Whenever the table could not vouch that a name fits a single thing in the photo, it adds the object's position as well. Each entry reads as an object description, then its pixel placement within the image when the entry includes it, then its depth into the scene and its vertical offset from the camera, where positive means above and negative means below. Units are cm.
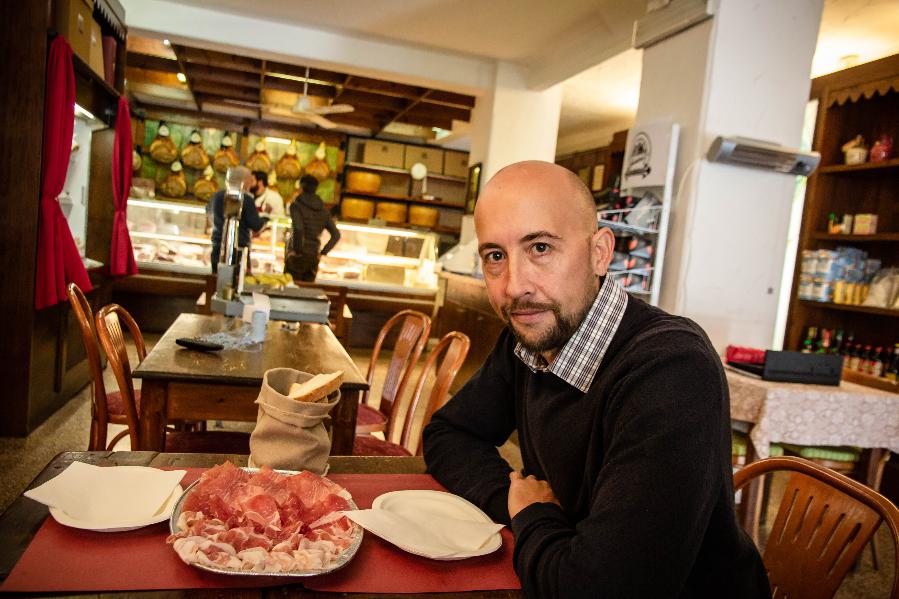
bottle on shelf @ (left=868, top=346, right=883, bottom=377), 422 -40
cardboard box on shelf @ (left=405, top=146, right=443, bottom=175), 1020 +154
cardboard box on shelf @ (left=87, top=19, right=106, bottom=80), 421 +112
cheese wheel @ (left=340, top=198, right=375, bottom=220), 987 +59
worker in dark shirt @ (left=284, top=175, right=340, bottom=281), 646 +12
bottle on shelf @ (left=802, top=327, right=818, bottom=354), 466 -32
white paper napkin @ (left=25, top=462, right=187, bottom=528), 96 -44
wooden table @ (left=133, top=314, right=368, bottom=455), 201 -49
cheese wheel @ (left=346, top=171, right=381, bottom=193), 975 +98
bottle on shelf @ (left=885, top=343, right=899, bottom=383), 405 -42
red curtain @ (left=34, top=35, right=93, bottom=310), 348 +26
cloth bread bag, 115 -36
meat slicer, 312 -29
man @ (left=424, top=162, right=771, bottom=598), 90 -26
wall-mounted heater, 334 +72
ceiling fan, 683 +145
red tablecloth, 81 -46
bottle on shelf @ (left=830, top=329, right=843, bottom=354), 462 -32
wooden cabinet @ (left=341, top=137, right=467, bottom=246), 1000 +112
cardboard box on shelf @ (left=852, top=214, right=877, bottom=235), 434 +53
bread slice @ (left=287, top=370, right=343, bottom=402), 120 -27
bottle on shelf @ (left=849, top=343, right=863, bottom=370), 442 -40
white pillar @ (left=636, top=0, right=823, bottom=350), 350 +64
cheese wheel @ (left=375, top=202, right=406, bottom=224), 1004 +60
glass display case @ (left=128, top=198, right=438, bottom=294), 674 -11
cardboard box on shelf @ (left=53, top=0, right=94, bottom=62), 360 +113
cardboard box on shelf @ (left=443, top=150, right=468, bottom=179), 1036 +151
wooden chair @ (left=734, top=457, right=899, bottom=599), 114 -43
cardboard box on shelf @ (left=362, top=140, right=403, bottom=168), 1001 +150
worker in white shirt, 718 +45
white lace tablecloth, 265 -49
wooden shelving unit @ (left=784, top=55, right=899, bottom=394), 444 +79
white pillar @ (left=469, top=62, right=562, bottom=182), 635 +144
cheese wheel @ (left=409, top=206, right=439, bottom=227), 1006 +59
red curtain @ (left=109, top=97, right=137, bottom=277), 499 +26
